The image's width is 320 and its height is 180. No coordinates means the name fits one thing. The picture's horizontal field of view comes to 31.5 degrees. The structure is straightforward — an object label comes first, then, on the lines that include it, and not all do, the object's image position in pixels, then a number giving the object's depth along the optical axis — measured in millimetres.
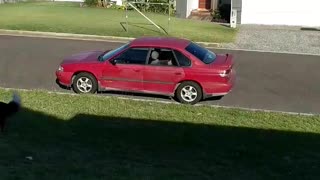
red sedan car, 13047
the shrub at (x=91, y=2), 34088
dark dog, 7906
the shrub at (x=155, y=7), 31812
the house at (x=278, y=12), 28984
